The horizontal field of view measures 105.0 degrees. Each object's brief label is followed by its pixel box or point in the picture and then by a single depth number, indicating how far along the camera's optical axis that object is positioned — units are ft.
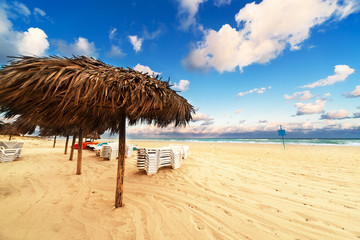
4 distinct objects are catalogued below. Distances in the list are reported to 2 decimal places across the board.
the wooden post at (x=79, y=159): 17.31
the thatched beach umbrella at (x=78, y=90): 6.13
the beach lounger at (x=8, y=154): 23.04
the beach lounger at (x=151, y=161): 16.05
